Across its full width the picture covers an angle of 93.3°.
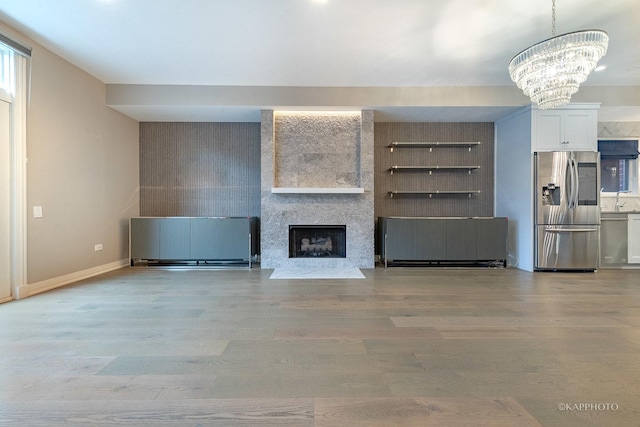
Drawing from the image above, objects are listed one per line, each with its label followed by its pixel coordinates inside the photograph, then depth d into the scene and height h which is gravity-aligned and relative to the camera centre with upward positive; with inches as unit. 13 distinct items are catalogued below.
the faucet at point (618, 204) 215.2 +4.2
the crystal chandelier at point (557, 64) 102.3 +52.4
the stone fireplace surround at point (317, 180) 194.9 +20.2
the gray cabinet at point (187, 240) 196.1 -19.0
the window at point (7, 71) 123.3 +58.1
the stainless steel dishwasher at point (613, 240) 193.8 -19.3
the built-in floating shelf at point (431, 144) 213.2 +47.3
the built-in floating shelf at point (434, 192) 218.1 +13.1
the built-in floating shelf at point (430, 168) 213.6 +30.5
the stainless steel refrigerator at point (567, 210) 178.2 +0.0
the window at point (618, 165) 215.9 +32.3
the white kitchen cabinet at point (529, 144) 181.8 +40.4
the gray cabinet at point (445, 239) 195.2 -18.7
